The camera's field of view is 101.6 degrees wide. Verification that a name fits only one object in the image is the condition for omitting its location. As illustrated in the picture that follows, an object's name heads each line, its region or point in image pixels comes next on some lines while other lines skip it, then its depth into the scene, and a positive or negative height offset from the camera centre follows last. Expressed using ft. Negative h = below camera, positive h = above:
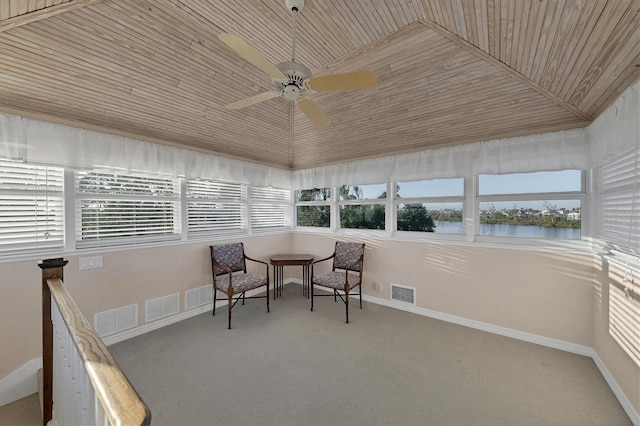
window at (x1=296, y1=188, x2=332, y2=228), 15.85 +0.23
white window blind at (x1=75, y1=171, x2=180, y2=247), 9.03 +0.08
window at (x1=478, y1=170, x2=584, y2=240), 9.27 +0.26
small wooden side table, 13.50 -2.80
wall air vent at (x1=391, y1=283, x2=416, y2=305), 12.06 -3.91
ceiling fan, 5.10 +2.90
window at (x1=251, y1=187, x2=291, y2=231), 15.06 +0.16
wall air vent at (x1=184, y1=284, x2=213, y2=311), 11.37 -3.85
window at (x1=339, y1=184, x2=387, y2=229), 13.78 +0.27
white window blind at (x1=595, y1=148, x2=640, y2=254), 6.29 +0.30
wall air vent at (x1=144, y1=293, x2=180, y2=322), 10.16 -3.89
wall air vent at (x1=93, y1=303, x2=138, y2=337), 8.99 -3.91
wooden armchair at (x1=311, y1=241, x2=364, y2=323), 11.68 -2.98
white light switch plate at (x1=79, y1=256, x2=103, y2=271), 8.67 -1.76
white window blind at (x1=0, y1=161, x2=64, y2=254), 7.47 +0.09
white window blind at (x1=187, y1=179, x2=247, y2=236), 12.09 +0.19
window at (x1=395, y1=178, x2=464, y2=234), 11.51 +0.26
